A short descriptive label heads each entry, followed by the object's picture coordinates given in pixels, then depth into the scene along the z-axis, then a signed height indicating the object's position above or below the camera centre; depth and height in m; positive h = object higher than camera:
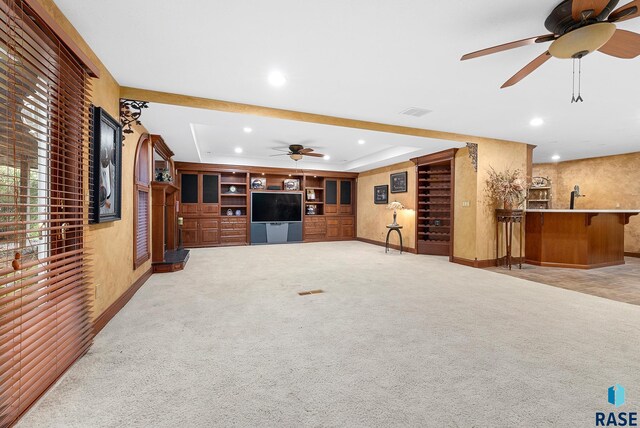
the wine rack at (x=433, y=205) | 6.87 +0.15
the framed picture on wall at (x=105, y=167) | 2.54 +0.42
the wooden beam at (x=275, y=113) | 3.41 +1.38
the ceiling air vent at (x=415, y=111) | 4.05 +1.43
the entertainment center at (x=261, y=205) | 8.16 +0.19
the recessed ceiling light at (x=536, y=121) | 4.44 +1.41
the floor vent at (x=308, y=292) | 3.77 -1.08
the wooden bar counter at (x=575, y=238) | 5.46 -0.52
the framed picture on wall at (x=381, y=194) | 8.55 +0.52
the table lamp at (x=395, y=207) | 7.36 +0.10
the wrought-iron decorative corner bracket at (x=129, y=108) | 3.33 +1.20
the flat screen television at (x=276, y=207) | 8.69 +0.12
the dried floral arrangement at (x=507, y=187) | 5.48 +0.46
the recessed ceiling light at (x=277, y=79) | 2.99 +1.42
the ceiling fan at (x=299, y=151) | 6.57 +1.37
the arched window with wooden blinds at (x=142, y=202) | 3.95 +0.12
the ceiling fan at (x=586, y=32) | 1.77 +1.19
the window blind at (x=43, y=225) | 1.46 -0.10
